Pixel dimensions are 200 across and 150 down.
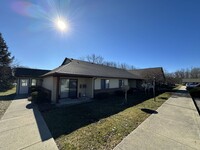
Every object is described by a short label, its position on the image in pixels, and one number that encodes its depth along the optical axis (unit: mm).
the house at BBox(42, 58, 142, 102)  10142
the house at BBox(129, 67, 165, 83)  24422
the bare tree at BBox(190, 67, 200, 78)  76875
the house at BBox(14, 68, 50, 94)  16672
